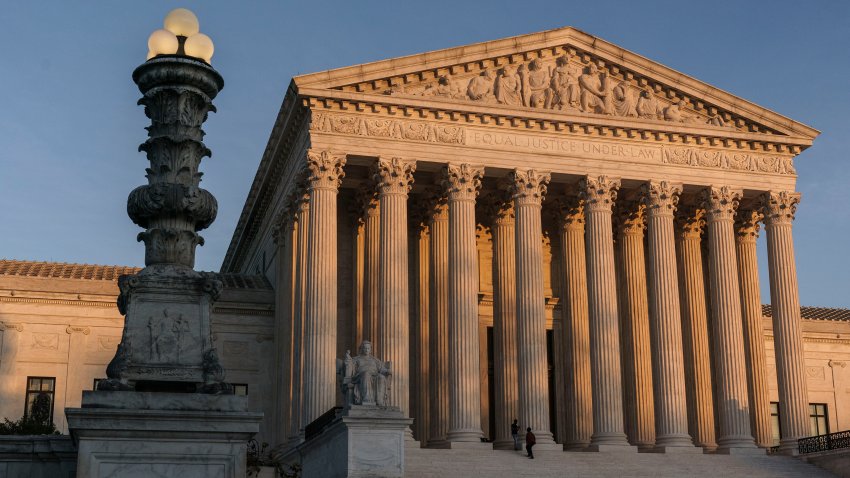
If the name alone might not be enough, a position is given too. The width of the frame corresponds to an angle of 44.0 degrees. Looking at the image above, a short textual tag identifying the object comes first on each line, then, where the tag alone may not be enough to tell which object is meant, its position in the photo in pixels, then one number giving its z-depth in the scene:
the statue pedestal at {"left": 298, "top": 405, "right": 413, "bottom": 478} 26.41
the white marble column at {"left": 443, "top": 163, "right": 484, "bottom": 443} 37.31
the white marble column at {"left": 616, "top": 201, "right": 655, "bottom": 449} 42.22
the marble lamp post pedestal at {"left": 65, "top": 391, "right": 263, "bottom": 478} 11.42
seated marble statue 27.23
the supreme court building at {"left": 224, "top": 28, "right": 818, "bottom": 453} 38.31
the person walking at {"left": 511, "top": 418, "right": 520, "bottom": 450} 37.56
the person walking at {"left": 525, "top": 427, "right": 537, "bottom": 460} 35.57
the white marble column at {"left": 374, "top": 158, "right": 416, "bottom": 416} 37.28
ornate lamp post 12.20
